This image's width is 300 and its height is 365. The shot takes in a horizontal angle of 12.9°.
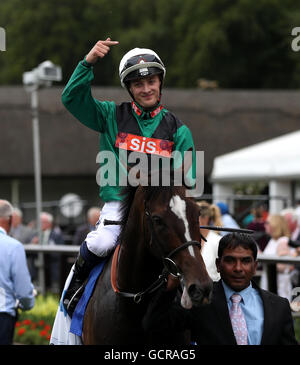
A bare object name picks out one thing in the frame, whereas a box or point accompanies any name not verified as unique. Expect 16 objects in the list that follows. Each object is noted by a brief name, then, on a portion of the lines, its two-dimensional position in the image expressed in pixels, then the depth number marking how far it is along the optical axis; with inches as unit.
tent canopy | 911.8
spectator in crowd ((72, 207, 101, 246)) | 817.5
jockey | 298.3
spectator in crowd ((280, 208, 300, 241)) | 690.4
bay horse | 242.3
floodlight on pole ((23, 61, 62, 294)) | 784.1
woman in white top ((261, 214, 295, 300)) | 596.7
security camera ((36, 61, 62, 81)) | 801.4
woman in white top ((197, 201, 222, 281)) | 447.8
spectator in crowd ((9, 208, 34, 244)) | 893.5
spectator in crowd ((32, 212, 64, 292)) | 789.6
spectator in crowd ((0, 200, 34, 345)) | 427.4
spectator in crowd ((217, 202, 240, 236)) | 640.6
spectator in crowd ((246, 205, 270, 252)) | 703.2
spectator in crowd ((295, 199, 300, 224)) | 750.7
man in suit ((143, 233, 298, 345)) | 261.1
